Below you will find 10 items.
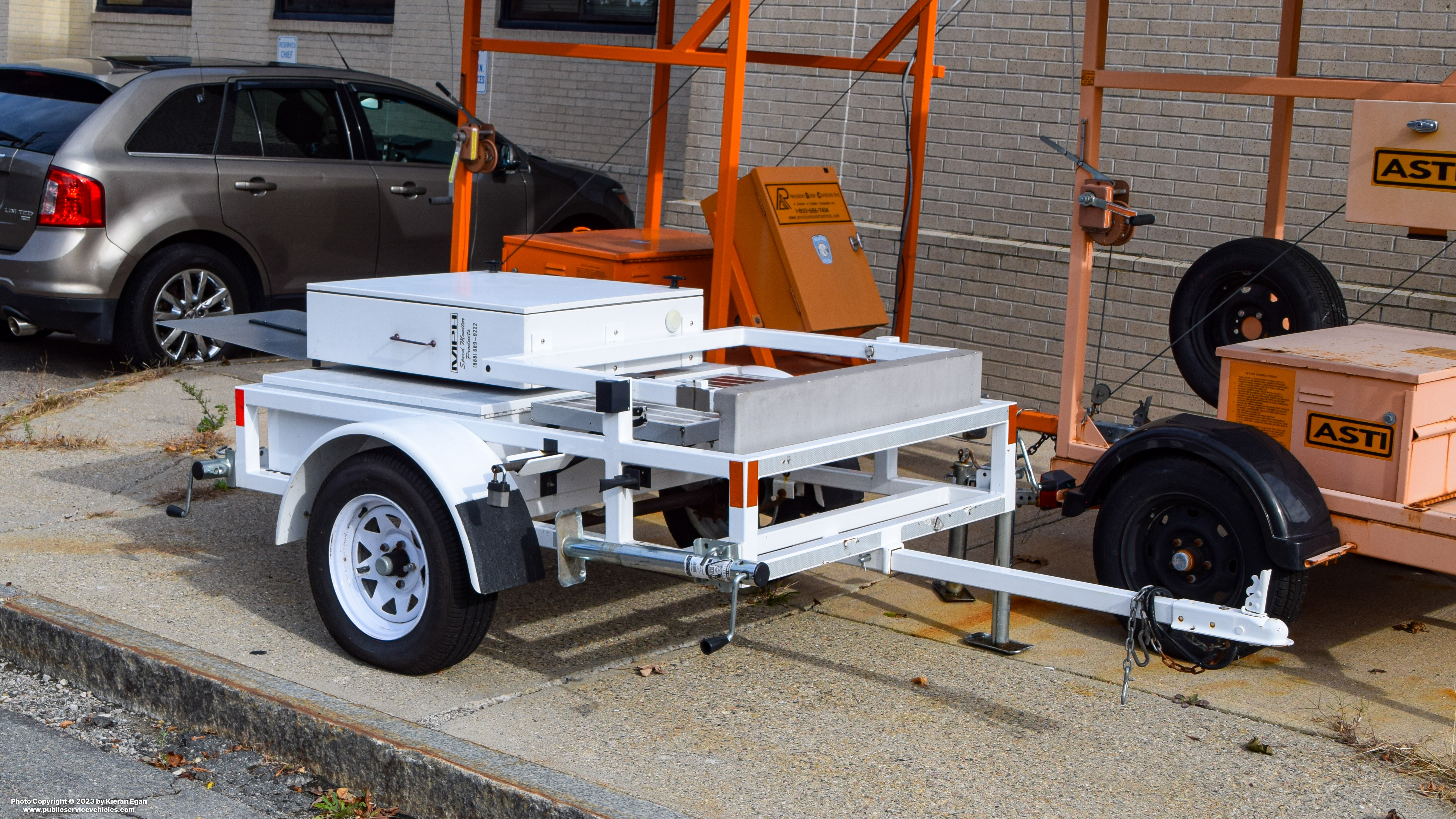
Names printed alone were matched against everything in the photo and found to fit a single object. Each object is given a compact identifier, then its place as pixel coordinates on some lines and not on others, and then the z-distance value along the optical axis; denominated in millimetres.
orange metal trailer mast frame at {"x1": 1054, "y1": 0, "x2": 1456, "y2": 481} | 5078
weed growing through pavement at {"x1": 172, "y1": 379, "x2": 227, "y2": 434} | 7305
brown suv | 8609
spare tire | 5898
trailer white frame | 4031
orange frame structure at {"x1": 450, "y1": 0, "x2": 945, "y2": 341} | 6559
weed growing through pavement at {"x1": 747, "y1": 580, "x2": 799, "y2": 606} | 5570
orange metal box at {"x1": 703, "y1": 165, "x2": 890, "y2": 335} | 7004
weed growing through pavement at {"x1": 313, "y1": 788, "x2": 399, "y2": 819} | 3986
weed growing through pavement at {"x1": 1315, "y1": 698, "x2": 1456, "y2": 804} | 4020
